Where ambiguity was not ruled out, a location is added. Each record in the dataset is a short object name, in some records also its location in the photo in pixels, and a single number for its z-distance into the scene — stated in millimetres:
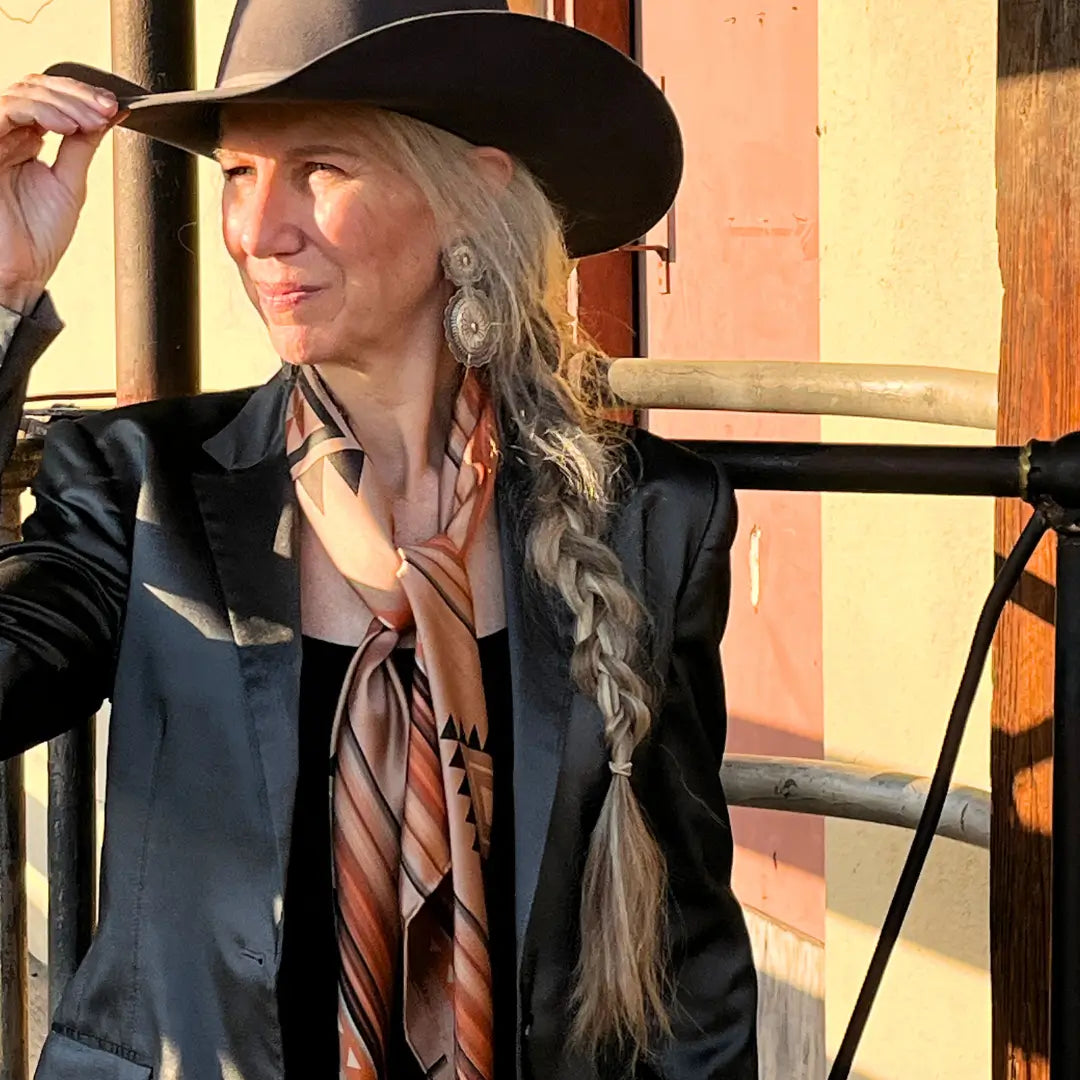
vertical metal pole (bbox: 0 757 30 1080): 4016
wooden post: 3492
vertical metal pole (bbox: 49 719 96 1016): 4078
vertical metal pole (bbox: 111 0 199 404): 4516
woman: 3410
